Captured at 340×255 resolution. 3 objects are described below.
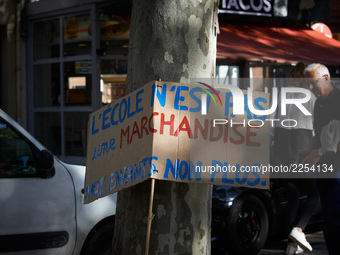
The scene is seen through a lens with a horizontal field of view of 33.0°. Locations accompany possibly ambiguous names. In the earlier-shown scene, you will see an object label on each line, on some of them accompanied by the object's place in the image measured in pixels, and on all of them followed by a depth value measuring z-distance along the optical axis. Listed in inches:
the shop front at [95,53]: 393.7
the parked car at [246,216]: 223.9
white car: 168.9
